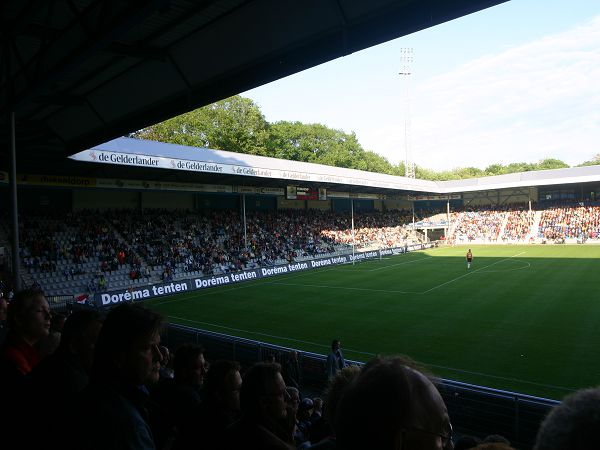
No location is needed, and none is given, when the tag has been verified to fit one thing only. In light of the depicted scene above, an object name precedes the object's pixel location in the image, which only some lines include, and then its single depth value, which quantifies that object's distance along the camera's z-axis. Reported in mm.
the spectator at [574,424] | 1080
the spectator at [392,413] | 1366
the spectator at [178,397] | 3732
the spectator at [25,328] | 3758
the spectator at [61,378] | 2527
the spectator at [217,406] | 3042
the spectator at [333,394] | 2173
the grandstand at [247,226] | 25641
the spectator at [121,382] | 2002
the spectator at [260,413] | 2451
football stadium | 2428
